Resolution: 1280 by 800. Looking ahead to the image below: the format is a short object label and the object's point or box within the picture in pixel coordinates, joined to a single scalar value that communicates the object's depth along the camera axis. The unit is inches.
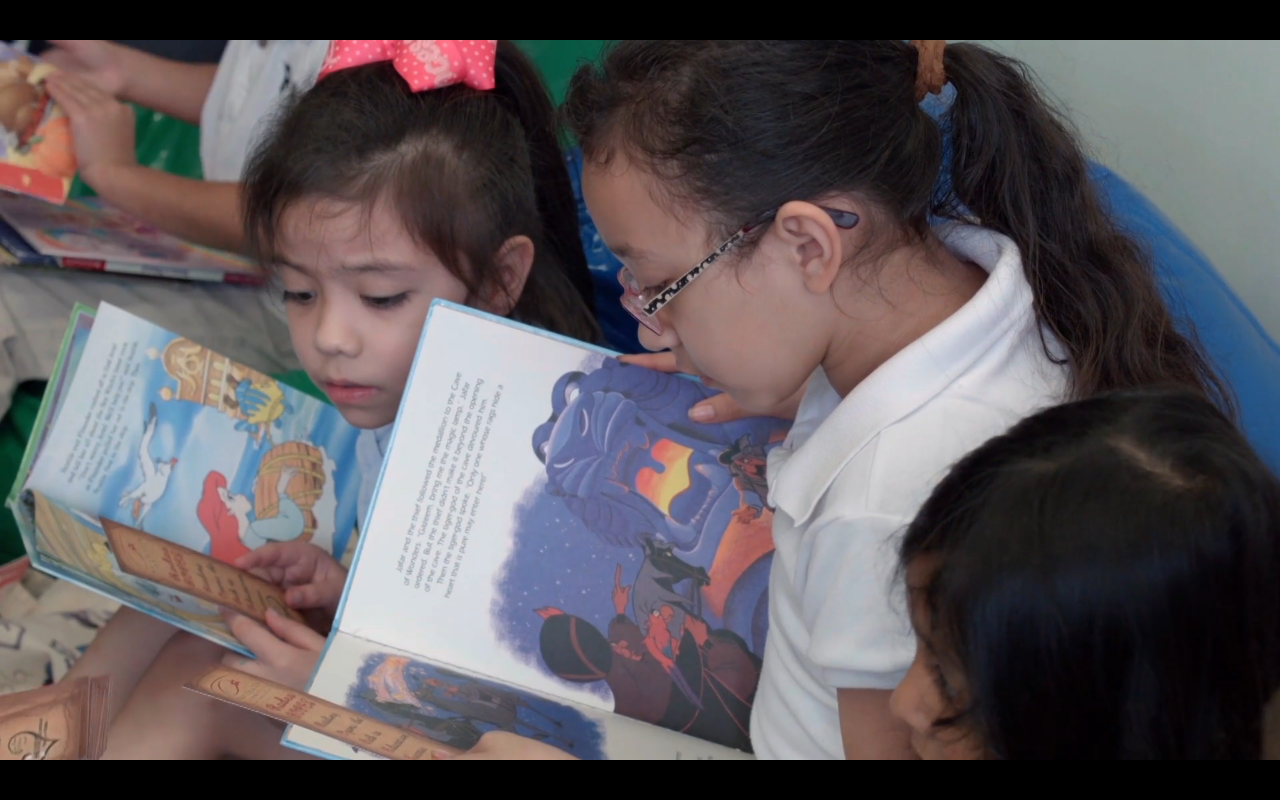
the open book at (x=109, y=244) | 54.5
